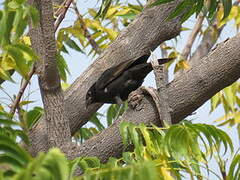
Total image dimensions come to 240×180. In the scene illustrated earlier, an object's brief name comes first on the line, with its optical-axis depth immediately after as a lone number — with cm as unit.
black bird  959
